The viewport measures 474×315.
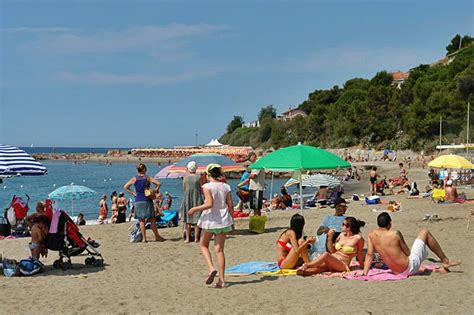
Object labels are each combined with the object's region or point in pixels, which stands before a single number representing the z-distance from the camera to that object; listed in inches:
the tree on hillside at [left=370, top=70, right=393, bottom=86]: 2854.3
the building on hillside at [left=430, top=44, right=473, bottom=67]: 3275.6
